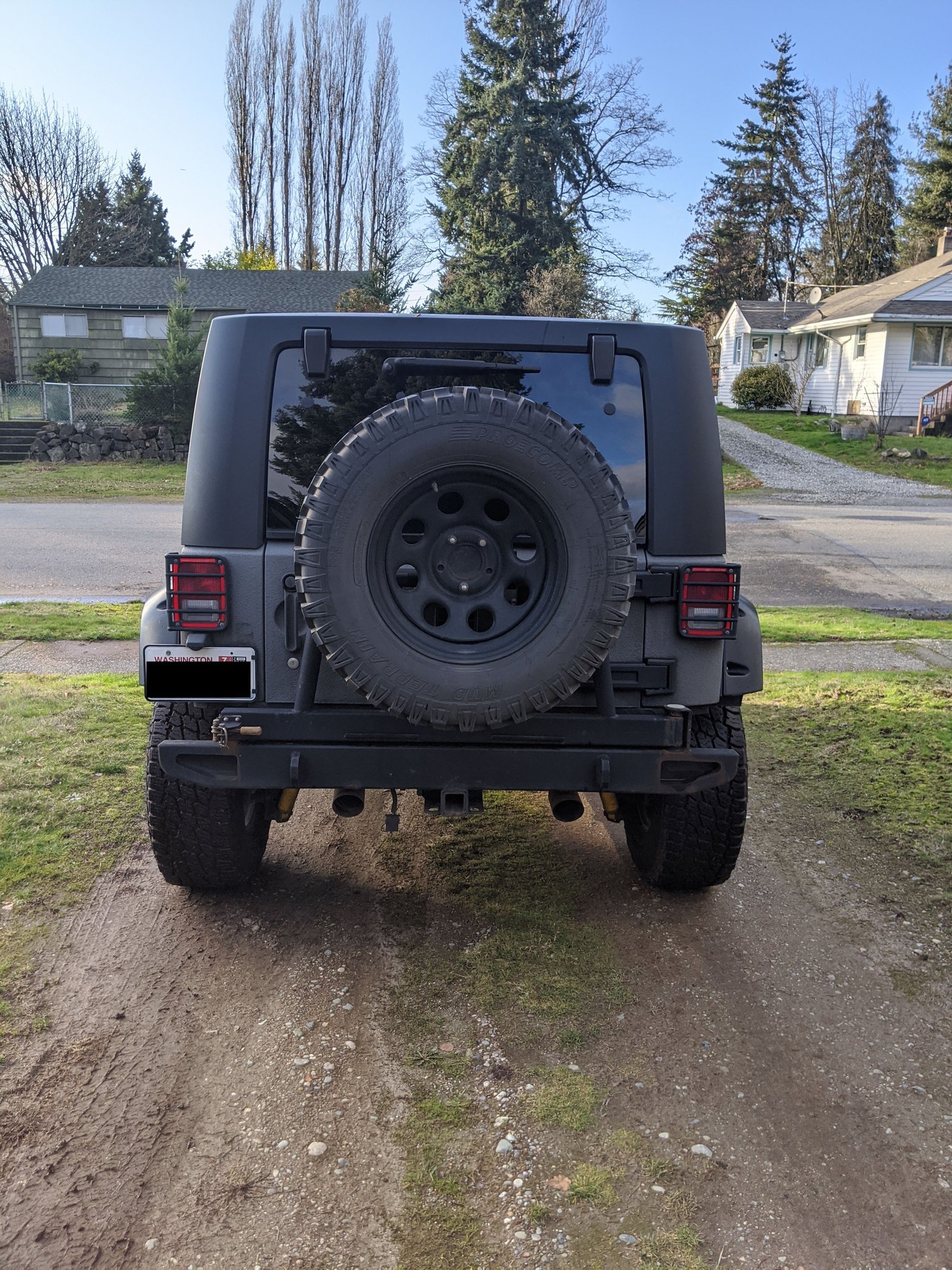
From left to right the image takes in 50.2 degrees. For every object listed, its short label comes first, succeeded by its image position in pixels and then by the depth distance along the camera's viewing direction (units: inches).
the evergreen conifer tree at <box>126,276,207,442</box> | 1026.1
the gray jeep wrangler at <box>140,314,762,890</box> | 115.9
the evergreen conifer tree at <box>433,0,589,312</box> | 1211.9
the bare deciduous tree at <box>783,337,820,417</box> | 1493.6
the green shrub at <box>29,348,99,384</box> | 1310.3
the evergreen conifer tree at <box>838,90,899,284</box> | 2119.8
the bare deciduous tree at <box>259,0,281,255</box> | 1948.8
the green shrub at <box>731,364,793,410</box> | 1491.1
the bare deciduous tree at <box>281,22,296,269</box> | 1941.4
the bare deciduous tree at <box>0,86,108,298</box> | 1834.4
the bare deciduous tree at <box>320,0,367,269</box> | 1918.1
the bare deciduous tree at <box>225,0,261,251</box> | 1952.5
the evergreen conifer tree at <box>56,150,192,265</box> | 1929.1
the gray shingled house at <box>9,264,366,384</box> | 1366.9
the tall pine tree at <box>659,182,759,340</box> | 2023.9
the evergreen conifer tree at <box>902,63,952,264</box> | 1985.7
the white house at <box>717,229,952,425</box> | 1306.6
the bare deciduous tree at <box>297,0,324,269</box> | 1921.8
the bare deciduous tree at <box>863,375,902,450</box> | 1256.2
